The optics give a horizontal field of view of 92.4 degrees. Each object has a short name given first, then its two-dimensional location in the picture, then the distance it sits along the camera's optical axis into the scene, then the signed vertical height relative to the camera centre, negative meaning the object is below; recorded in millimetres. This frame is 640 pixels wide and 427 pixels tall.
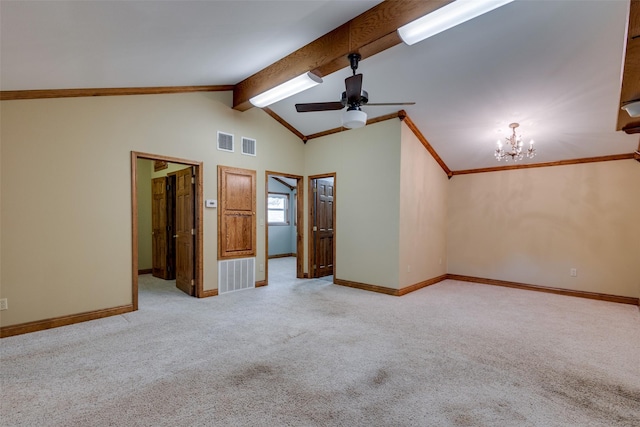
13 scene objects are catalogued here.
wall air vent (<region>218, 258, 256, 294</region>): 5023 -1097
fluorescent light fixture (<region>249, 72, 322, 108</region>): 3777 +1629
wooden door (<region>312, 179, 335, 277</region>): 6327 -379
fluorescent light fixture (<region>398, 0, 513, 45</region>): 2393 +1601
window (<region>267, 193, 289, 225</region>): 9500 +25
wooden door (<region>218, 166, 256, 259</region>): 5043 -50
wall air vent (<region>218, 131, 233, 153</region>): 5027 +1138
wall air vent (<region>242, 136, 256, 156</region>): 5355 +1122
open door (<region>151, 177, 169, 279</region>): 6059 -358
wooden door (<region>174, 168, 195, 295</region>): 4871 -331
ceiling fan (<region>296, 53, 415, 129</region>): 3036 +1124
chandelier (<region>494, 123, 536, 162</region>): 4414 +934
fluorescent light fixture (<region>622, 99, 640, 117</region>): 2799 +925
